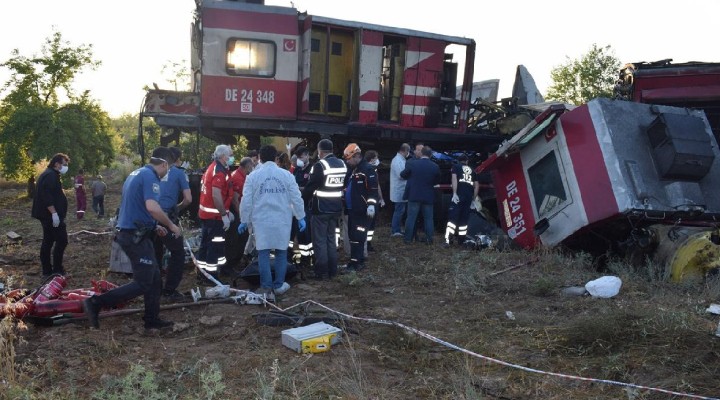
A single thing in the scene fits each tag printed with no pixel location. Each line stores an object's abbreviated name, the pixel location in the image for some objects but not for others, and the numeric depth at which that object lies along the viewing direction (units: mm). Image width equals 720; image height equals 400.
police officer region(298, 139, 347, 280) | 7598
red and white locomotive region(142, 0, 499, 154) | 11594
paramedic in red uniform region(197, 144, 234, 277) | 7283
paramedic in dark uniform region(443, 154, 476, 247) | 10188
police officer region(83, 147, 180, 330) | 5383
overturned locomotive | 7238
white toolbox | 4840
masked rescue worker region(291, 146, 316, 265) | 8594
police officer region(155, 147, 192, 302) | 6578
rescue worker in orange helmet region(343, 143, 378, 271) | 8156
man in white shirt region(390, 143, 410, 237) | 10578
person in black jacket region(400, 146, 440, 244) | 9852
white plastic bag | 6430
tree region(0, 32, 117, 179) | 23594
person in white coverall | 6703
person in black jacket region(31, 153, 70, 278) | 7546
